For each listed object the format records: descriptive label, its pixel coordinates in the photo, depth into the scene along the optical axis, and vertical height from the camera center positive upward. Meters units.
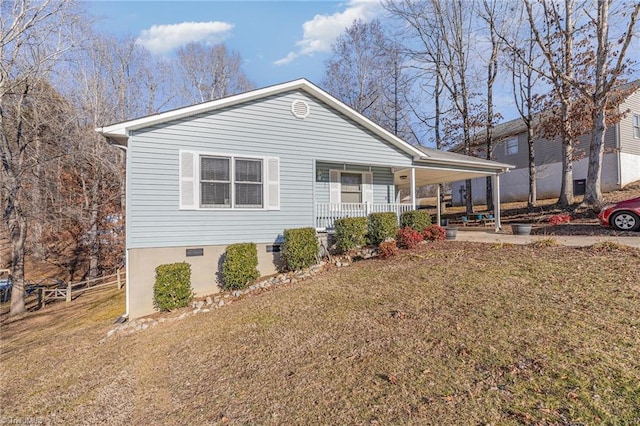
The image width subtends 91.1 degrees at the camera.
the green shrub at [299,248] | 8.70 -0.92
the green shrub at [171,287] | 7.33 -1.65
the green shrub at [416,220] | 10.35 -0.20
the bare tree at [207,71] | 24.44 +11.68
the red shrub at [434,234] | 10.22 -0.67
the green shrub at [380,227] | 9.90 -0.41
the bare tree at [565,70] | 14.25 +6.62
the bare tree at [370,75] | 23.23 +10.70
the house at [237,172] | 7.79 +1.27
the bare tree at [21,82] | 10.81 +5.18
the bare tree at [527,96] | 17.41 +6.95
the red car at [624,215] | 9.34 -0.13
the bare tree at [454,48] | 20.05 +11.01
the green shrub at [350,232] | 9.41 -0.52
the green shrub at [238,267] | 8.09 -1.31
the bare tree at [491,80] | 18.73 +8.42
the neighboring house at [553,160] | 17.56 +3.18
